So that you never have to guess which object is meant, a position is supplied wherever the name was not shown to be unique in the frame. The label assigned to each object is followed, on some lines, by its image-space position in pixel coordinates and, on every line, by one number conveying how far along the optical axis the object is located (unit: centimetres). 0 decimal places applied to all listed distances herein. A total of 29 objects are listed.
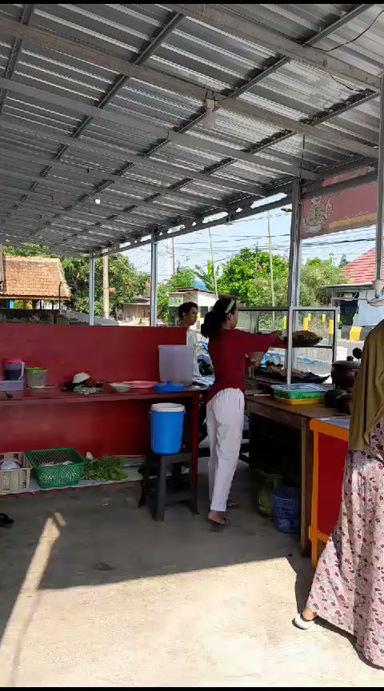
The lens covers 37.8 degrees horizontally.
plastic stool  429
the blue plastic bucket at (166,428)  430
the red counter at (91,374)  517
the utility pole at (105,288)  2524
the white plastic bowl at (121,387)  484
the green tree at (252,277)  2350
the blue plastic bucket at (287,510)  405
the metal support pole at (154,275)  1108
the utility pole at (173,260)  3436
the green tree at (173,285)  2814
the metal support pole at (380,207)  339
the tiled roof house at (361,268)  1213
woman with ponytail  411
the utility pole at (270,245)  2096
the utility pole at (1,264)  1576
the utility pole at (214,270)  2374
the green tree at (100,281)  3008
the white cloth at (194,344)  578
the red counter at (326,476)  323
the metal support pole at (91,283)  1688
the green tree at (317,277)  2304
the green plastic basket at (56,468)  481
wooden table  363
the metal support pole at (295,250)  598
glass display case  475
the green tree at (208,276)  2669
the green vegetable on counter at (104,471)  516
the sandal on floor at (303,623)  285
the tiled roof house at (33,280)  1832
